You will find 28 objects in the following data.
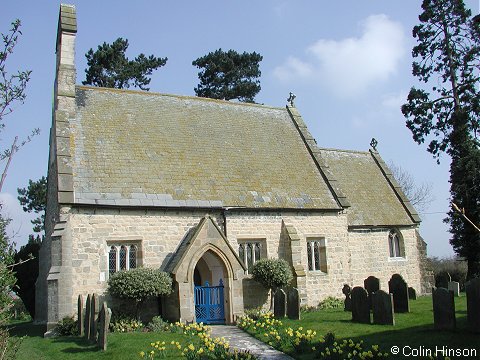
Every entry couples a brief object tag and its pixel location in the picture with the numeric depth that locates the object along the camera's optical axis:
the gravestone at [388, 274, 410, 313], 18.05
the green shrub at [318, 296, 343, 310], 22.72
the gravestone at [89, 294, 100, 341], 15.43
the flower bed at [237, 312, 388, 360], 11.59
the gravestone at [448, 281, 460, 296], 23.47
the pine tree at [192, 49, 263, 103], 49.53
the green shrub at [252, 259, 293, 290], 20.73
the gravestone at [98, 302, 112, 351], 14.35
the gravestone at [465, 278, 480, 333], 12.35
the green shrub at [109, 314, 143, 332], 17.89
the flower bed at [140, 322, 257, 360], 12.21
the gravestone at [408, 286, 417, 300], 23.93
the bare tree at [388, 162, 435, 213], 55.34
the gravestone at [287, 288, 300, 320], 18.22
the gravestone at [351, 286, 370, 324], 16.38
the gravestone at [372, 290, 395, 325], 15.39
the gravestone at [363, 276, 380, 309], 21.23
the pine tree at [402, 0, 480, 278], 29.45
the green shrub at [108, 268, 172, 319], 17.84
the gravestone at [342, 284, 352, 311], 20.20
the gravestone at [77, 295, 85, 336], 17.25
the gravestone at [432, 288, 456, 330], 13.09
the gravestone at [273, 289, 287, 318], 18.83
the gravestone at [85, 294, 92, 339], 16.05
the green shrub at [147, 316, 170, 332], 17.81
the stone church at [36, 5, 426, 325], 19.03
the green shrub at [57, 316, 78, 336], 17.50
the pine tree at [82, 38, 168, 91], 42.06
